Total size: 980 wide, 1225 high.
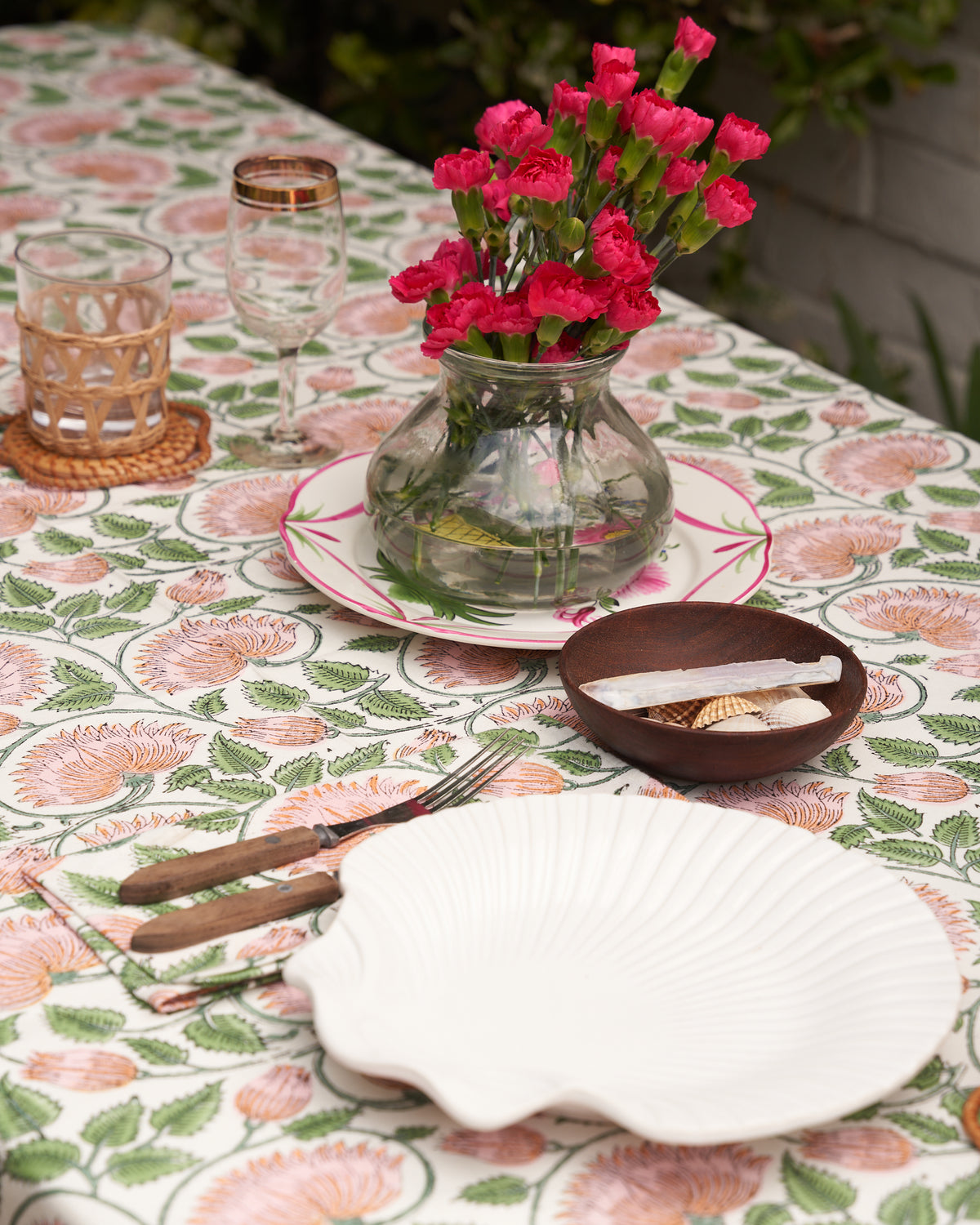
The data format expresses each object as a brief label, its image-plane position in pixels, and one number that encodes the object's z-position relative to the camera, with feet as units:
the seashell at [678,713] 4.81
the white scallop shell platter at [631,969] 4.19
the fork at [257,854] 4.51
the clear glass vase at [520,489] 5.00
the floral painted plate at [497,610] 5.06
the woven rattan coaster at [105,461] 5.58
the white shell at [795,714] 4.77
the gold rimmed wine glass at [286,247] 5.46
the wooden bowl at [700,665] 4.71
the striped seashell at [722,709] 4.77
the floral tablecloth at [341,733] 4.19
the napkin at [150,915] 4.38
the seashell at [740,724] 4.76
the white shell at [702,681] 4.80
